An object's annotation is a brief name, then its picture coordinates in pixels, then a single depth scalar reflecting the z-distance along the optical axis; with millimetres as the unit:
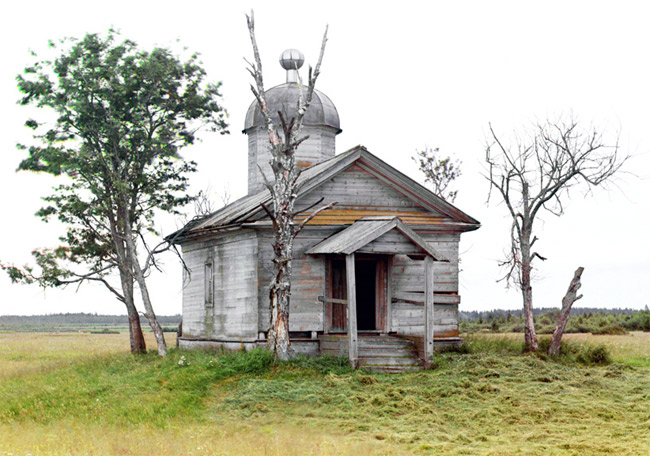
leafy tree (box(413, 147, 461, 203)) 34875
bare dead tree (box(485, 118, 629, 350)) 24656
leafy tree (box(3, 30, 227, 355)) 26750
